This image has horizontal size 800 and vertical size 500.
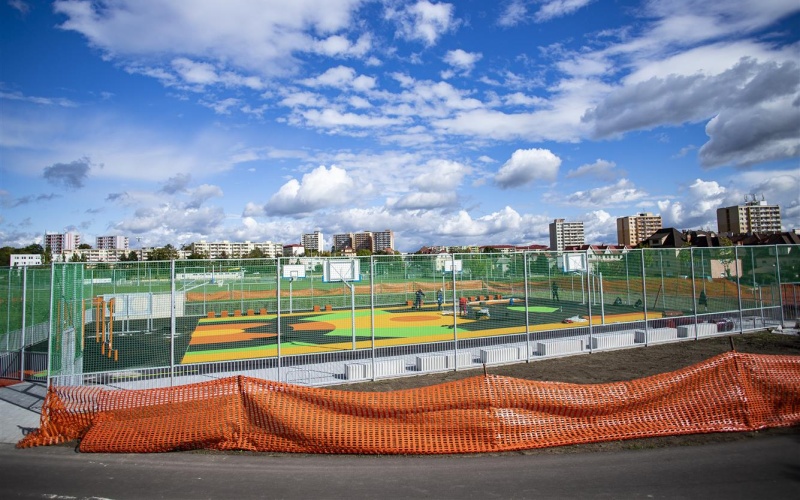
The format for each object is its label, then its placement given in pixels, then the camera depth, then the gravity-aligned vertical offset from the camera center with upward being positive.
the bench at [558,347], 16.44 -2.46
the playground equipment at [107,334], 15.10 -2.10
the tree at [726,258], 21.31 +0.49
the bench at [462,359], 14.80 -2.50
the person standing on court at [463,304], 23.94 -1.34
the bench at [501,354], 15.49 -2.51
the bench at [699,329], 19.23 -2.34
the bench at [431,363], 14.50 -2.52
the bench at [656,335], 18.23 -2.40
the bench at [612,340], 17.47 -2.43
